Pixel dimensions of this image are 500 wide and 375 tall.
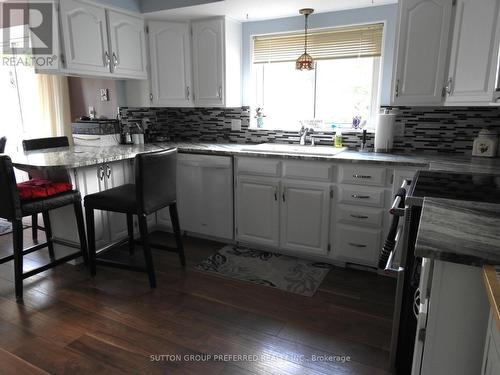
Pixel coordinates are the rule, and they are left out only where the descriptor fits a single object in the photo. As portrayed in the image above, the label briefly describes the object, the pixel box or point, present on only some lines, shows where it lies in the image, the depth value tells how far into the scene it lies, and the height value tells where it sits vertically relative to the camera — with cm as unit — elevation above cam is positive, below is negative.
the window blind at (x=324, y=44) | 293 +61
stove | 154 -34
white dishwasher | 306 -71
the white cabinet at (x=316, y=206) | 255 -70
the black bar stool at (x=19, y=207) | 208 -60
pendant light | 291 +44
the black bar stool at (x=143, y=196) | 230 -57
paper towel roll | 272 -12
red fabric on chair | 225 -49
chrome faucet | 319 -17
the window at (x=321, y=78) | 301 +33
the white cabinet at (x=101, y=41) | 271 +59
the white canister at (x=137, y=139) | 347 -25
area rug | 252 -117
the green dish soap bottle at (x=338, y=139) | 308 -21
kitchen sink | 276 -29
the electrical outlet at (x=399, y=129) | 290 -11
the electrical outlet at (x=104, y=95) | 360 +18
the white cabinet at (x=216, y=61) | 317 +48
